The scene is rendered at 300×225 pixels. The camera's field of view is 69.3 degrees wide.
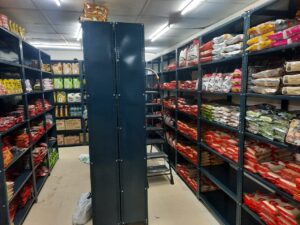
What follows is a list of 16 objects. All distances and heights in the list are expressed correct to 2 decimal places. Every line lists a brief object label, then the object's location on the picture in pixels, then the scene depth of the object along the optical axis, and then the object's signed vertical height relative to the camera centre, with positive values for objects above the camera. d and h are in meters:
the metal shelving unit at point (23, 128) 2.30 -0.60
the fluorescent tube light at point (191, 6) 3.62 +1.39
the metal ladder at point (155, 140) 3.82 -1.03
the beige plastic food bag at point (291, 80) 1.56 +0.04
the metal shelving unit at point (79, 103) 6.08 -0.43
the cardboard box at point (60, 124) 6.17 -1.02
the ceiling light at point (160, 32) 5.17 +1.42
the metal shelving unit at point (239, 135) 1.90 -0.47
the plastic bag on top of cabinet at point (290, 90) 1.55 -0.04
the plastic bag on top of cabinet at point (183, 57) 3.66 +0.50
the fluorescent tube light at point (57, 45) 7.08 +1.43
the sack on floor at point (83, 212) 2.66 -1.54
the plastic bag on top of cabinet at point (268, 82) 1.76 +0.03
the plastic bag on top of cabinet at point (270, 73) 1.77 +0.10
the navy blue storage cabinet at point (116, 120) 2.29 -0.37
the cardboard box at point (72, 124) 6.21 -1.03
